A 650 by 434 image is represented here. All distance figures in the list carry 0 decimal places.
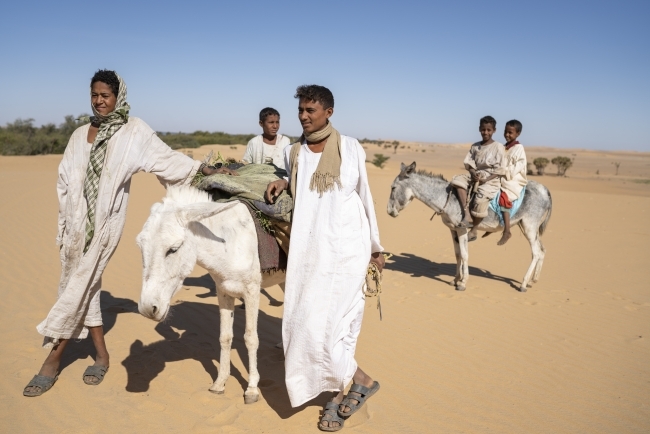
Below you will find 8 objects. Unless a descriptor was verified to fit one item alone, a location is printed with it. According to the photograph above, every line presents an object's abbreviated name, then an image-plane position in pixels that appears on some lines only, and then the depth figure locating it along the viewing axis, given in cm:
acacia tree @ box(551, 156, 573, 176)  3478
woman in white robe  384
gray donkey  820
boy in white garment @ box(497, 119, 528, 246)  801
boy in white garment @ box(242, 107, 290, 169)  669
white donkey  304
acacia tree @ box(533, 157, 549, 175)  3481
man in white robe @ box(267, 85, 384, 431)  344
